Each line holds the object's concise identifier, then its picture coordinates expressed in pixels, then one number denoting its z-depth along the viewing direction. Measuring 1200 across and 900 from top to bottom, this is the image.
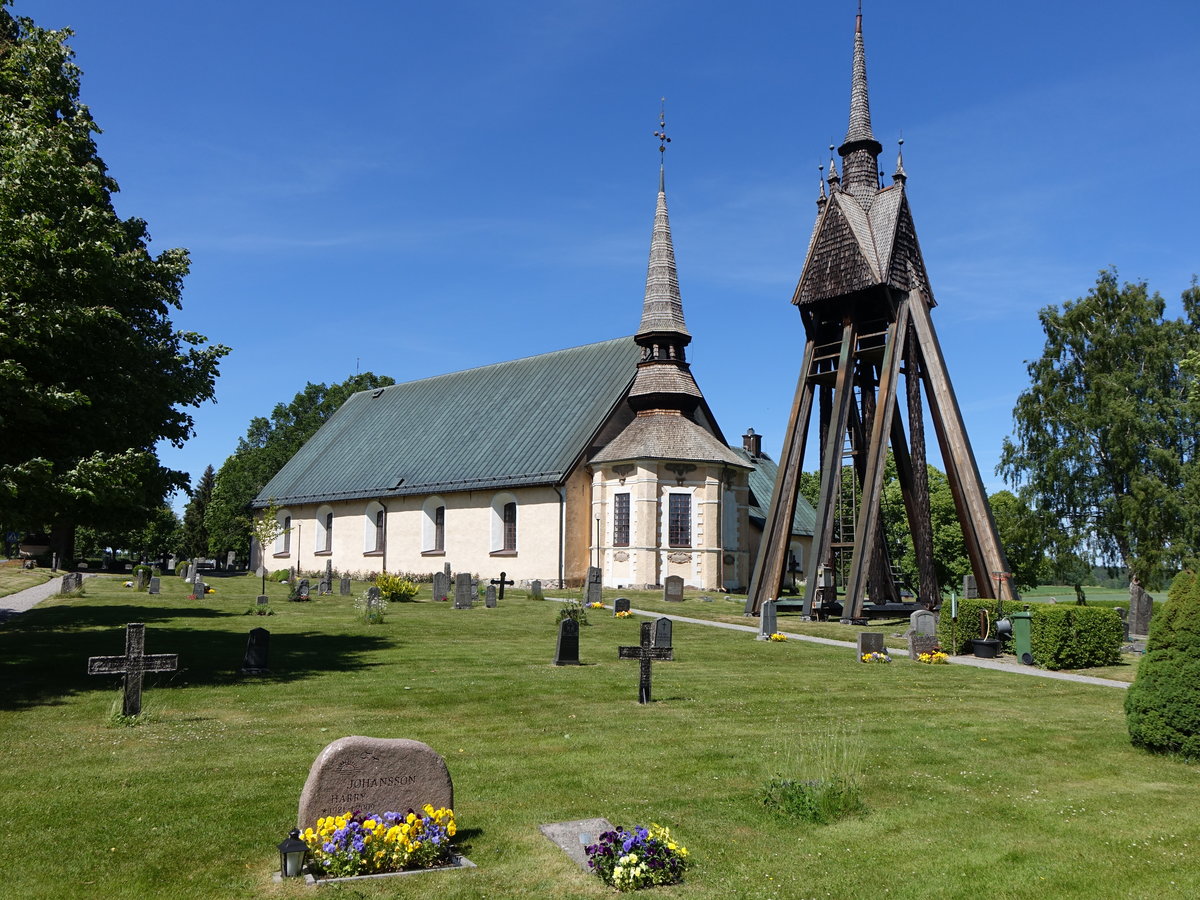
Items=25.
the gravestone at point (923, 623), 19.92
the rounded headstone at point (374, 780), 6.82
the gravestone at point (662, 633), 17.91
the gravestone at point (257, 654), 15.15
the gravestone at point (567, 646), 16.67
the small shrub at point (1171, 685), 10.48
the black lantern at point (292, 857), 6.52
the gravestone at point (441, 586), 31.09
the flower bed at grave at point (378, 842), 6.55
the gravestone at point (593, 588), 30.03
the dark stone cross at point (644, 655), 13.38
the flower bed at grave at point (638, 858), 6.48
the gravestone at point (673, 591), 32.38
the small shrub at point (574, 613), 23.30
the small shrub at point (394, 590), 30.02
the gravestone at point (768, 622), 22.17
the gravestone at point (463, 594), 28.36
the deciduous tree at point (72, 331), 12.30
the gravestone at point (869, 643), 18.92
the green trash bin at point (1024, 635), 19.34
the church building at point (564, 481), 37.69
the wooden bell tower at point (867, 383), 25.55
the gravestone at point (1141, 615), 27.78
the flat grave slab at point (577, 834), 7.09
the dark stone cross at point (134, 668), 11.37
